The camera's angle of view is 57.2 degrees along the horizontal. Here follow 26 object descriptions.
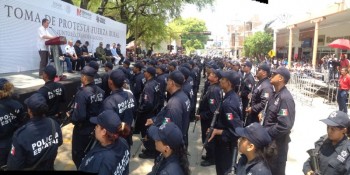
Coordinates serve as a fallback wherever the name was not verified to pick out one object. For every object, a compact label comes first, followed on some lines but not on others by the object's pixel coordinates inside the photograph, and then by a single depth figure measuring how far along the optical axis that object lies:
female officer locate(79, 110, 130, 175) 2.68
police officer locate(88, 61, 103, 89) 7.17
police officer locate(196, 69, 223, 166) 5.58
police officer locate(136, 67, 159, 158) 6.37
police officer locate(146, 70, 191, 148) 4.18
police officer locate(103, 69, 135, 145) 4.50
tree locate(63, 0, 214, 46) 26.78
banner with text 9.49
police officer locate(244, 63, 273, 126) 6.21
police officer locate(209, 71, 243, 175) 4.63
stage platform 6.72
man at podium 9.42
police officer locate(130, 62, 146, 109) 7.91
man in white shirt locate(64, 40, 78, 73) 12.33
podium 9.00
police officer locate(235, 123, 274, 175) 2.84
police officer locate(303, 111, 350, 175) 3.30
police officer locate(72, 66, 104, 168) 4.72
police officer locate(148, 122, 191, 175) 2.74
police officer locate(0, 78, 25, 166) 4.14
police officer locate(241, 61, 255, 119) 8.62
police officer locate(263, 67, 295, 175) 4.31
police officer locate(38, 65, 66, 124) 5.39
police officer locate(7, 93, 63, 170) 3.36
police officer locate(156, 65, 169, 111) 7.08
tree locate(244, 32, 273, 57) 41.94
